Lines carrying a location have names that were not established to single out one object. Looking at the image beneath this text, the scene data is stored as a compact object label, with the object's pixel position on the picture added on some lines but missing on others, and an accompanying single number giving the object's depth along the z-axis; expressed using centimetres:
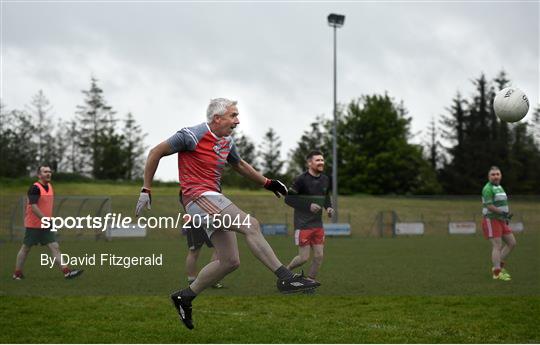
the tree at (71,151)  6612
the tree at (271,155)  8756
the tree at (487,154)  7362
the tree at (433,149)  9026
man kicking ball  626
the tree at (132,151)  5732
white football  723
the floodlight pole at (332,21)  2934
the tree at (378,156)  7638
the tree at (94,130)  6238
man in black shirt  887
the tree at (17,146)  5844
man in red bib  1139
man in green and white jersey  1375
